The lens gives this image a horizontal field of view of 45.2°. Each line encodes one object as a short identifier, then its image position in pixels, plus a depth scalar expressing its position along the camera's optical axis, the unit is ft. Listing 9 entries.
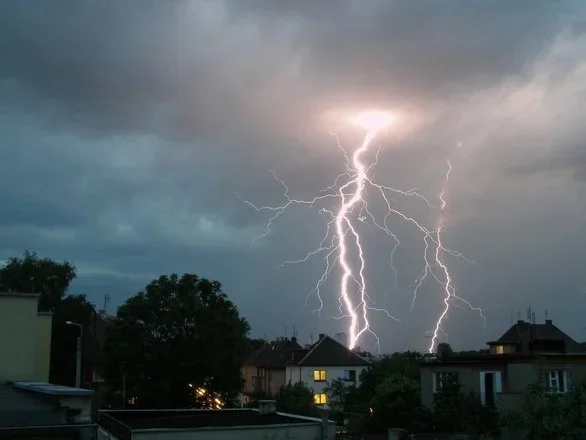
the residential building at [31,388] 50.11
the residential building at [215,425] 58.23
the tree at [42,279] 160.66
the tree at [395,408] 116.57
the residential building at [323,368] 211.00
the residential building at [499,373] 103.60
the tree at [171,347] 114.21
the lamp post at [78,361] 100.89
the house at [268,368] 221.66
